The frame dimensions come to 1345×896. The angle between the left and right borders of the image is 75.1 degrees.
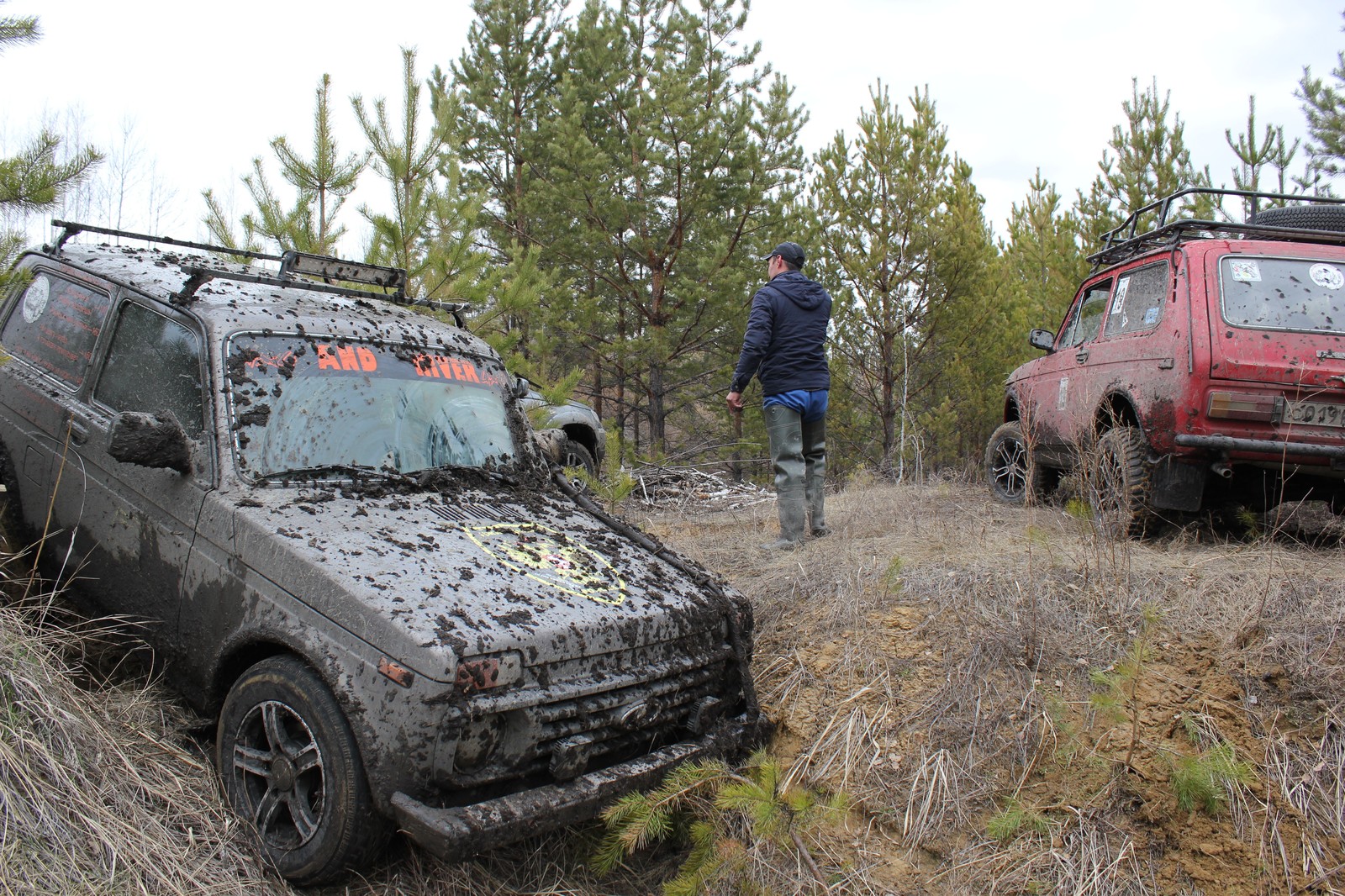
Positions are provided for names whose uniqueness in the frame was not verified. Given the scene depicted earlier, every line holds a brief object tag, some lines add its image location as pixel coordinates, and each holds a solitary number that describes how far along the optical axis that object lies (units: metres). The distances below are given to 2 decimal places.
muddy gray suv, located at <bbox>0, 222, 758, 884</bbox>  2.61
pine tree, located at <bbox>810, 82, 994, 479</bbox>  11.19
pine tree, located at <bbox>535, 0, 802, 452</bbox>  11.30
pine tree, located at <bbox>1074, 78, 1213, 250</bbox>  11.73
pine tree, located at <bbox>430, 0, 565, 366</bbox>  13.39
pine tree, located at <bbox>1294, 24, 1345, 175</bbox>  12.72
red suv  4.74
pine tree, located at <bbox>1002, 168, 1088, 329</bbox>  12.45
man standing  5.50
